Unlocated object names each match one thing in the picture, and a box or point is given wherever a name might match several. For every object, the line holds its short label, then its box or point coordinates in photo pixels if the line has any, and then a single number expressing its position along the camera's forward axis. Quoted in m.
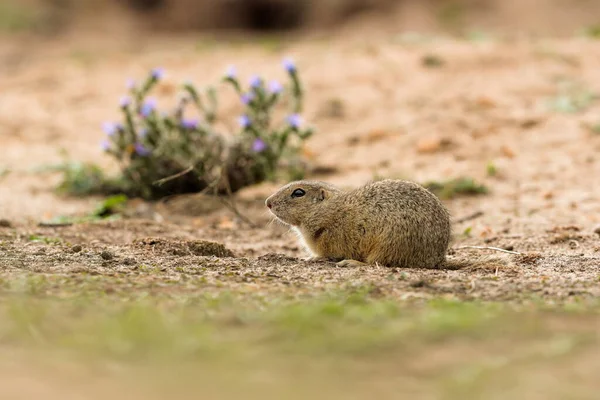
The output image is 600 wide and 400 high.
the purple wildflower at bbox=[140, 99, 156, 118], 14.67
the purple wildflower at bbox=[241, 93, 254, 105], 14.77
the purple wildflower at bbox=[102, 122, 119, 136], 14.83
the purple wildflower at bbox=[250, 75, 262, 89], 14.72
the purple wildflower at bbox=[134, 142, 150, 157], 14.83
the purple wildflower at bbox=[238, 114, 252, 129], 14.50
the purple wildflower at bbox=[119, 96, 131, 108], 14.63
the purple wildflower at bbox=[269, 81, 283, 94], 14.50
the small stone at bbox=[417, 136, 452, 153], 16.39
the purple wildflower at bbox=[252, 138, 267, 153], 14.60
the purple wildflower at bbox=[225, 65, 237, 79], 13.84
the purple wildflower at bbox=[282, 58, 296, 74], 14.21
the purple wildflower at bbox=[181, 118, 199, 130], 14.61
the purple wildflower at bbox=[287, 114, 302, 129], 14.34
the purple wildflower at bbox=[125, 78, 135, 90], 14.45
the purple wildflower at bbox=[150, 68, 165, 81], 14.38
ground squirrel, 9.90
